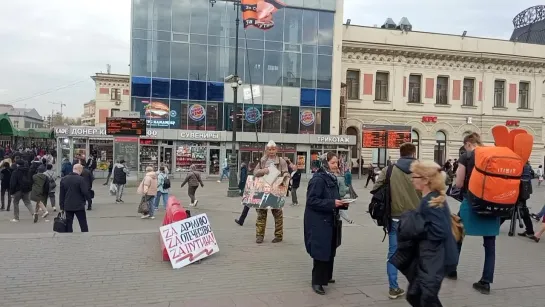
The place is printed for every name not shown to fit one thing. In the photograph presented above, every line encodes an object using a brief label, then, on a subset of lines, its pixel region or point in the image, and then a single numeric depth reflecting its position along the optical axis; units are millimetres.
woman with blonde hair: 3527
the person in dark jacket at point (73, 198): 8719
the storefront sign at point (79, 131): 26031
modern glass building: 31047
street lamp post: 17891
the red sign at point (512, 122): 39062
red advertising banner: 23141
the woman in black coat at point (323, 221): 5168
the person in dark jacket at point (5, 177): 13633
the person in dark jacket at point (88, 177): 13200
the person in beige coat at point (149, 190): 11914
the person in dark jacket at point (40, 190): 11844
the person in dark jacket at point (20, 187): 11953
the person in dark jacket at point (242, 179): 18484
